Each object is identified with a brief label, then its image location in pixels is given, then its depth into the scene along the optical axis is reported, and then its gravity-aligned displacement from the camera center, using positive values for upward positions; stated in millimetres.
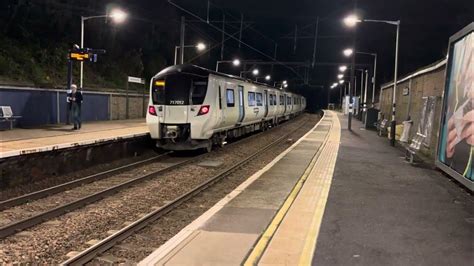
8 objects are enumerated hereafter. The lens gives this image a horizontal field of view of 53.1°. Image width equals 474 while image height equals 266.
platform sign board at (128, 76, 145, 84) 26703 +770
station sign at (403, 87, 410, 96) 20673 +605
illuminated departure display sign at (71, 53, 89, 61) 21711 +1581
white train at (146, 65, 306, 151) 14828 -386
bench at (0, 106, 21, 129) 17984 -1008
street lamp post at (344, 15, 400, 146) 19797 +1143
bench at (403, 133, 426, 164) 14145 -1267
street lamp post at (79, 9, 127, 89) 23361 +3808
